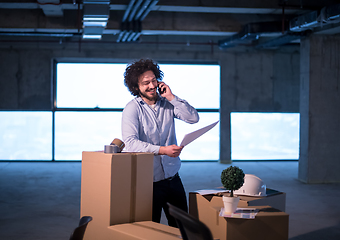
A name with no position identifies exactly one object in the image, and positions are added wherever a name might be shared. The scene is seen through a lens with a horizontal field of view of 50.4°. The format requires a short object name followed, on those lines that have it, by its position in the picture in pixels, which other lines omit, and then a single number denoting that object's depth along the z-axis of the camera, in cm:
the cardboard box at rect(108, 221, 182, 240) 182
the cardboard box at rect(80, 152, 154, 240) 194
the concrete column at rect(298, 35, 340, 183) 661
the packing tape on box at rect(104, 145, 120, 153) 198
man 223
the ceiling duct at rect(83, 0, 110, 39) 498
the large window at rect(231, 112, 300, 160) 962
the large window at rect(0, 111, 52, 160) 920
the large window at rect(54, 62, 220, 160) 934
